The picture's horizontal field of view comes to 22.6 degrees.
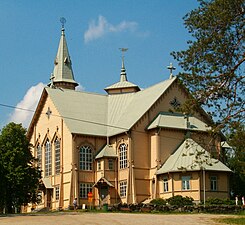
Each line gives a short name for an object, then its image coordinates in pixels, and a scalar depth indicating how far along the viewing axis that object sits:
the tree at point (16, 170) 53.25
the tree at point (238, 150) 34.09
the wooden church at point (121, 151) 58.84
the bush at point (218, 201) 54.31
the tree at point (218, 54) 33.03
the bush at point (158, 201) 53.01
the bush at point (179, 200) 53.01
